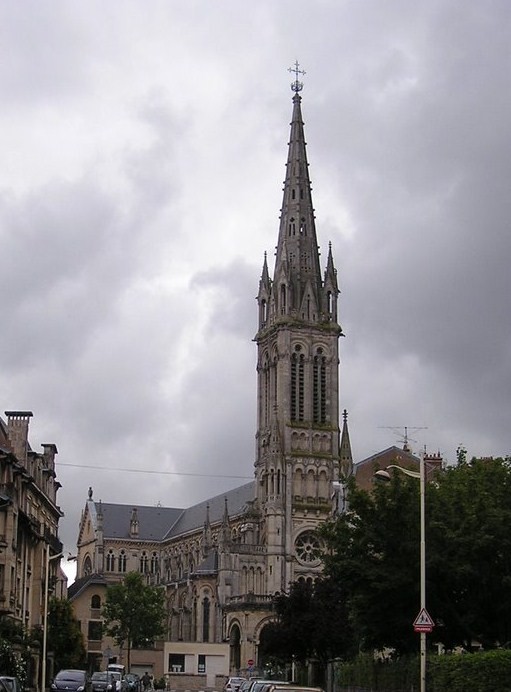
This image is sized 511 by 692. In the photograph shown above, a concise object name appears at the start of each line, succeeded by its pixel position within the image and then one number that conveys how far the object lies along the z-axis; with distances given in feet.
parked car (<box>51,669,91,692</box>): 159.43
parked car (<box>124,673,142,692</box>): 213.25
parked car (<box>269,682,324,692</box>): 87.61
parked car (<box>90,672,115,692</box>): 184.44
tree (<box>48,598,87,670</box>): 244.63
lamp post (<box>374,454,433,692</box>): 108.78
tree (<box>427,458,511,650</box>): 133.39
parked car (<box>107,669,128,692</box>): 188.75
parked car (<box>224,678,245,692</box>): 206.57
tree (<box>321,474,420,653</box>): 135.44
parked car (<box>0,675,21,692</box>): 111.47
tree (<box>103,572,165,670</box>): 360.69
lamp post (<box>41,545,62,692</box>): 166.96
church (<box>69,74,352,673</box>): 389.39
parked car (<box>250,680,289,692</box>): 117.93
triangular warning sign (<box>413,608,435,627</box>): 108.06
